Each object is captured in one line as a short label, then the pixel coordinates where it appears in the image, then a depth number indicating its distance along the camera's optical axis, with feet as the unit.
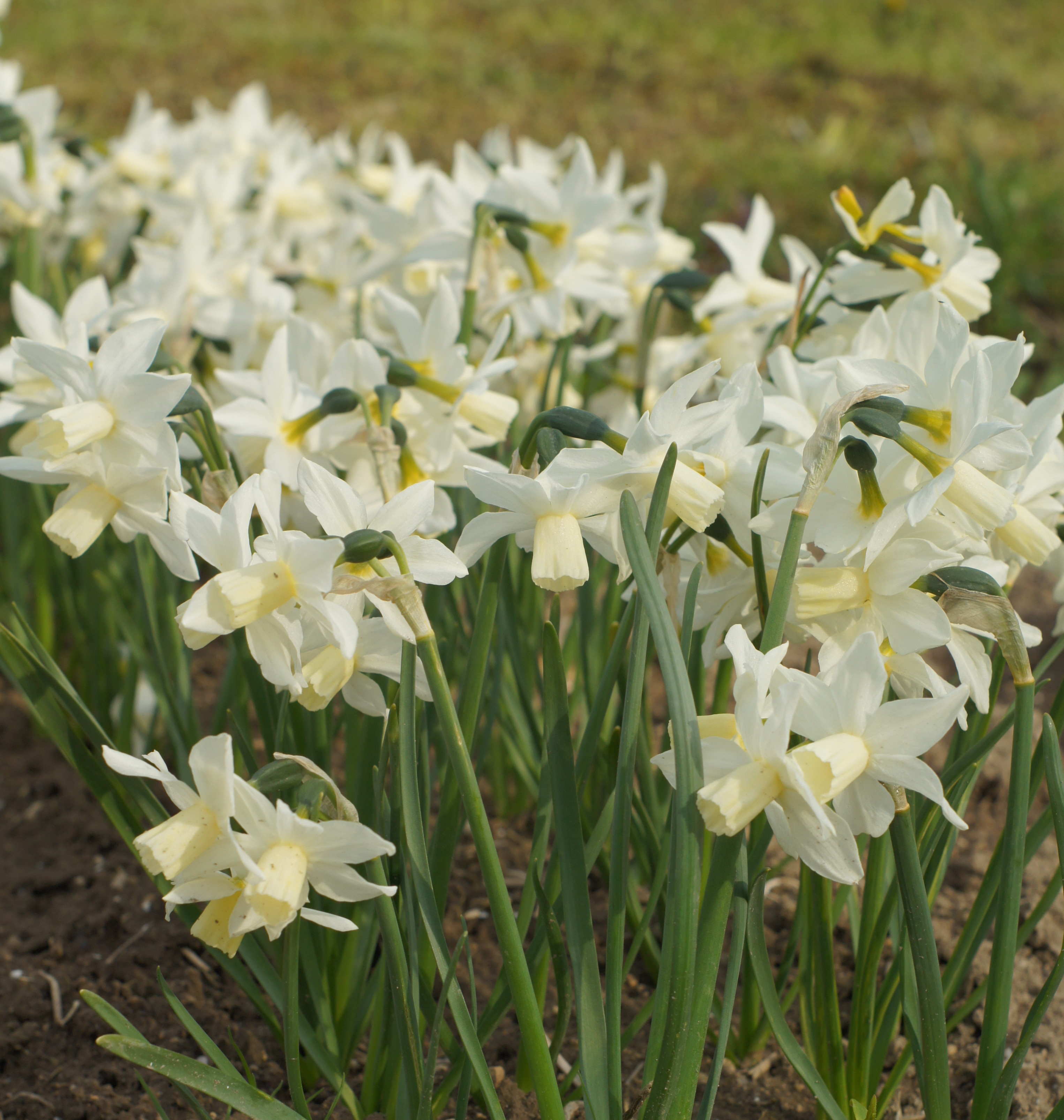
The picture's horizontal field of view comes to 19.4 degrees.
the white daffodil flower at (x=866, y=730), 2.64
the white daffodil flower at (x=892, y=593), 2.71
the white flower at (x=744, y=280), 3.98
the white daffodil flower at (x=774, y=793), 2.62
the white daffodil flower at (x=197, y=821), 2.67
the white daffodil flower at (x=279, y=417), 3.10
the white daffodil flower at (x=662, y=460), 2.74
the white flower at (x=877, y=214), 3.20
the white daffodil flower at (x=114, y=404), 2.87
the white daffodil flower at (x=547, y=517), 2.73
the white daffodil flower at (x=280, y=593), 2.70
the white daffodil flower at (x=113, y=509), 2.87
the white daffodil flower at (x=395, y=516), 2.75
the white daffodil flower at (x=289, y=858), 2.68
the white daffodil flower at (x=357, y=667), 2.75
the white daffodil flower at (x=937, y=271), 3.23
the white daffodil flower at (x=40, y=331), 3.22
